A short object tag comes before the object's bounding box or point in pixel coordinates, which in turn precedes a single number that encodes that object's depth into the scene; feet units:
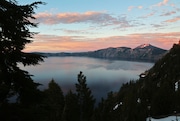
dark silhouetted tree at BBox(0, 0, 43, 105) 23.59
